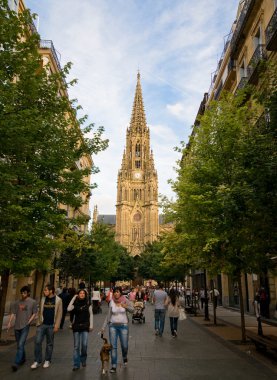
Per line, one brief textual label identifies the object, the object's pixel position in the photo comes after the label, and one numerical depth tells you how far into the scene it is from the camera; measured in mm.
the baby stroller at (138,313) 18734
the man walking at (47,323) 8375
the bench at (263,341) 8680
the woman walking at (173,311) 13594
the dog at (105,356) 7741
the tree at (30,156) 9352
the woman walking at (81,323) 8133
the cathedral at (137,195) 105219
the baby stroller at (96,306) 24269
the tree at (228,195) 8672
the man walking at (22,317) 8398
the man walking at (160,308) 13789
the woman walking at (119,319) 8508
